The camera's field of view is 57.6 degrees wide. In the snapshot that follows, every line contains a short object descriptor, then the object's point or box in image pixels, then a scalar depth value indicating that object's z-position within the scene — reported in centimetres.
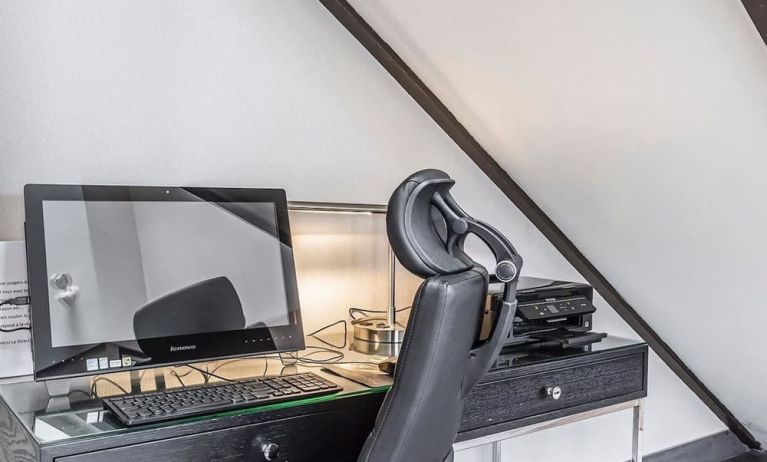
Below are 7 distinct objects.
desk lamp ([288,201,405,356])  178
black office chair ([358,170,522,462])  103
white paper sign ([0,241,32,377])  143
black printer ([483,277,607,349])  181
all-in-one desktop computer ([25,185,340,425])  135
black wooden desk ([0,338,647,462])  112
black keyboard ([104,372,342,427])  117
